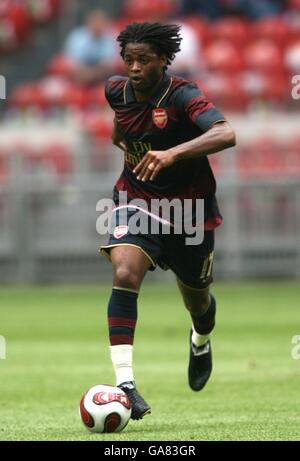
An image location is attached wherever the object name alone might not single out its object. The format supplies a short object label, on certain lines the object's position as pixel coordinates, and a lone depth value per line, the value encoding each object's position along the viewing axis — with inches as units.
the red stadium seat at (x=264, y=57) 848.9
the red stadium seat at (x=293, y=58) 832.3
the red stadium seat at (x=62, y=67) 911.0
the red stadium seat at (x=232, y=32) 896.9
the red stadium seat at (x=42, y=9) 997.2
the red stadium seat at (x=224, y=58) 856.3
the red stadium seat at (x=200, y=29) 896.9
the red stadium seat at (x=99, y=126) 812.0
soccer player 300.4
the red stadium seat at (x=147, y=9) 902.4
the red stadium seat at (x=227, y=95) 812.6
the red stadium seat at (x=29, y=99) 875.4
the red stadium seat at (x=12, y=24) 983.0
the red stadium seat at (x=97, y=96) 853.2
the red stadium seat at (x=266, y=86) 815.7
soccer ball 285.0
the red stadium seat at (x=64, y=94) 864.9
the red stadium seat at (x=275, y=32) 884.0
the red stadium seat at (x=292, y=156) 746.8
